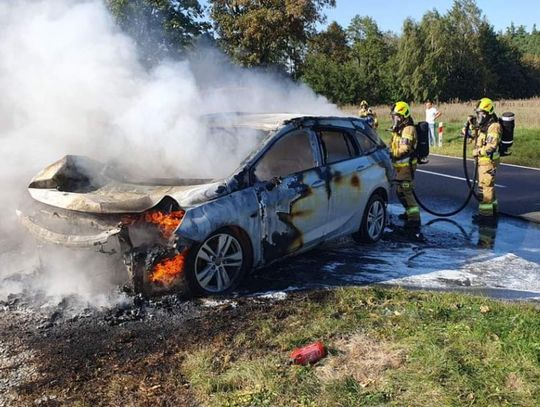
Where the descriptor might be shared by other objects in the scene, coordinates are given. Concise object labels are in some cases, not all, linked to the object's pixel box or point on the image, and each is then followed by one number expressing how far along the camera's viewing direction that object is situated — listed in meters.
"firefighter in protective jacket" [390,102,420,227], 8.06
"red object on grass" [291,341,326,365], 3.70
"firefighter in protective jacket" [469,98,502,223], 8.40
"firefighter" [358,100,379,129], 17.15
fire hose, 8.70
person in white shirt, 19.31
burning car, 4.64
